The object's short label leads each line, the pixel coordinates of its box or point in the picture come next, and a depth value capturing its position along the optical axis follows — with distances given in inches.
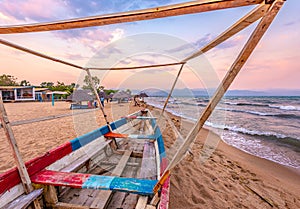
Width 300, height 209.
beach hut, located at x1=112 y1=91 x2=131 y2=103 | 1042.9
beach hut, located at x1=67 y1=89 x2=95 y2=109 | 586.2
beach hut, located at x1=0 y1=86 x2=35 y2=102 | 939.3
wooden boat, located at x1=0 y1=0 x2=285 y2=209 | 32.4
